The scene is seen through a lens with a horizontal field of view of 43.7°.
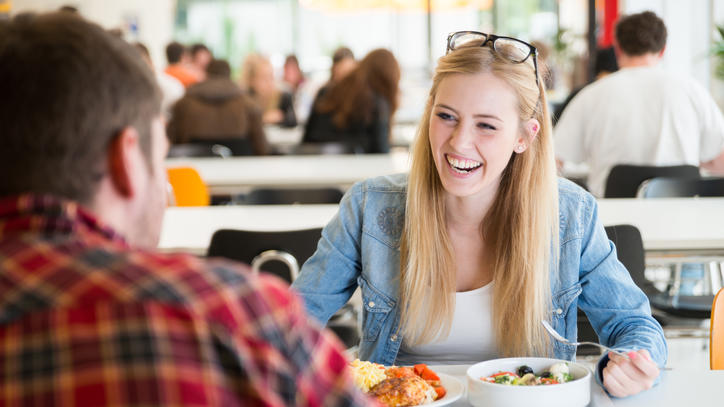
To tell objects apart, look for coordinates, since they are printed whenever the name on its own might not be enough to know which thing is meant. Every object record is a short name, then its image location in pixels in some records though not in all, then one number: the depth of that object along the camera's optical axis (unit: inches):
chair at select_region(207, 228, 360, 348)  97.6
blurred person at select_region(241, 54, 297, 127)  342.7
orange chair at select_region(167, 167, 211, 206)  154.0
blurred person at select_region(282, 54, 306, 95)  461.1
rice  55.4
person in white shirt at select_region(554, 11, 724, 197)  161.9
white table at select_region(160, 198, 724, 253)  102.3
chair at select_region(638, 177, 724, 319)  121.0
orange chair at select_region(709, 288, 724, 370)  69.1
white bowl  52.6
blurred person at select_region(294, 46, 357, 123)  294.8
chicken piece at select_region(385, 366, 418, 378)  56.9
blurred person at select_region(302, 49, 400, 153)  235.9
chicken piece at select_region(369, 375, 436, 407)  53.2
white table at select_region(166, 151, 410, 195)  163.6
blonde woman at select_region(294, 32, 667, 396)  69.0
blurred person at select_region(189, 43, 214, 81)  410.4
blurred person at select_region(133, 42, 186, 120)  279.6
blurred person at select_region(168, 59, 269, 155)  248.5
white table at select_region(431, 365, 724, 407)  55.6
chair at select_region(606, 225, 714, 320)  88.7
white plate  53.4
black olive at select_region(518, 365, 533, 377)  58.0
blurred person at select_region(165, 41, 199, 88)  341.1
